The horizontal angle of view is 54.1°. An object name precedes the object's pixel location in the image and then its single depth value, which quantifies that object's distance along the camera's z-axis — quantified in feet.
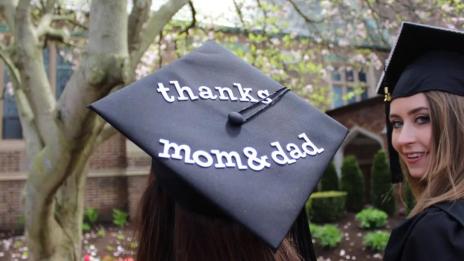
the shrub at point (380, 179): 30.40
